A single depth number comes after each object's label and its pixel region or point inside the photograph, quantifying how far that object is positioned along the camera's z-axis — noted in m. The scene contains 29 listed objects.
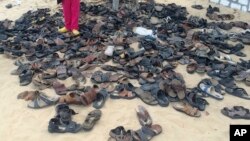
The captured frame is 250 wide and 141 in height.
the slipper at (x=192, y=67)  4.91
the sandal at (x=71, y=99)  4.16
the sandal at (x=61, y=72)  4.78
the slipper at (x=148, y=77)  4.61
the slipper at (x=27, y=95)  4.34
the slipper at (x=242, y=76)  4.74
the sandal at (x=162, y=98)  4.16
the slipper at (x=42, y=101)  4.18
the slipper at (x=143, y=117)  3.84
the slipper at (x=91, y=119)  3.77
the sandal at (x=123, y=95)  4.28
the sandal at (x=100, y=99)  4.14
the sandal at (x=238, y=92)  4.40
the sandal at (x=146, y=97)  4.19
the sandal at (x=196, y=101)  4.14
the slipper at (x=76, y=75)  4.72
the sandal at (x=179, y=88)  4.29
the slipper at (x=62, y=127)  3.75
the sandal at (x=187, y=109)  4.01
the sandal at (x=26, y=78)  4.70
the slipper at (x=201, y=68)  4.90
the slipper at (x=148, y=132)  3.62
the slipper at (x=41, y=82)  4.58
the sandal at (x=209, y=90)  4.36
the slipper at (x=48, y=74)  4.77
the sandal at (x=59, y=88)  4.43
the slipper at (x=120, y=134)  3.60
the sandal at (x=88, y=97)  4.16
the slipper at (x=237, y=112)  4.00
